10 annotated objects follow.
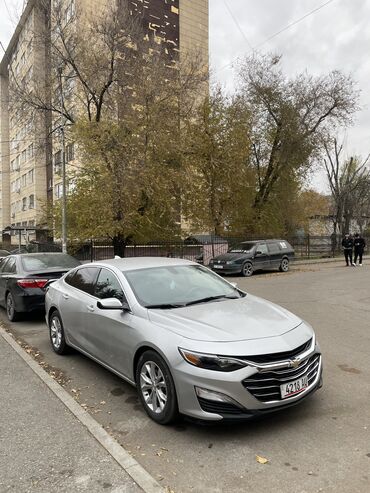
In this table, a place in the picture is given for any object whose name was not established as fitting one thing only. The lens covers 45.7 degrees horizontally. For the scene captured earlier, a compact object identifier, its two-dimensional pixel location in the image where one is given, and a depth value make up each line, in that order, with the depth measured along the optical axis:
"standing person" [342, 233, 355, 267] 22.70
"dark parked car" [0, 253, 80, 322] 8.75
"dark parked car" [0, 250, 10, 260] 22.65
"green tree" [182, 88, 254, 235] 24.19
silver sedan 3.57
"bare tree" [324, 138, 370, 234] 41.39
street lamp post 20.28
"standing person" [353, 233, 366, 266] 23.30
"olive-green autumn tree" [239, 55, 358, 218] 27.91
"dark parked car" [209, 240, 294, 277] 19.08
